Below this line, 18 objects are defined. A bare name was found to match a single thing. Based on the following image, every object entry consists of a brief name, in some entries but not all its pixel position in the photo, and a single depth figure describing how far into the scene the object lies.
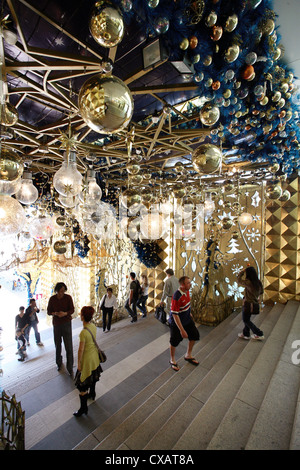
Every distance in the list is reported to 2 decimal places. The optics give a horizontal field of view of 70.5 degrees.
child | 4.63
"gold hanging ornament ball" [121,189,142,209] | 2.03
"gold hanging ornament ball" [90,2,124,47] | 0.84
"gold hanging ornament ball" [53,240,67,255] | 3.71
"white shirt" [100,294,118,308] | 5.27
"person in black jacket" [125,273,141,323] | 5.73
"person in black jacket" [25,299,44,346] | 4.84
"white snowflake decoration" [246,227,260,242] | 5.64
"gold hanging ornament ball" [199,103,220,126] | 1.59
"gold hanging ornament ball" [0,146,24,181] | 1.32
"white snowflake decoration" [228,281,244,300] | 5.71
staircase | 1.85
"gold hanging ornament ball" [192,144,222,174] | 1.57
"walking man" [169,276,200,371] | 2.90
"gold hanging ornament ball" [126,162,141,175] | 2.18
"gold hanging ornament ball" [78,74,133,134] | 0.83
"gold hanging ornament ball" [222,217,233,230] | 4.20
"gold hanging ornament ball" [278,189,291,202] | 3.70
